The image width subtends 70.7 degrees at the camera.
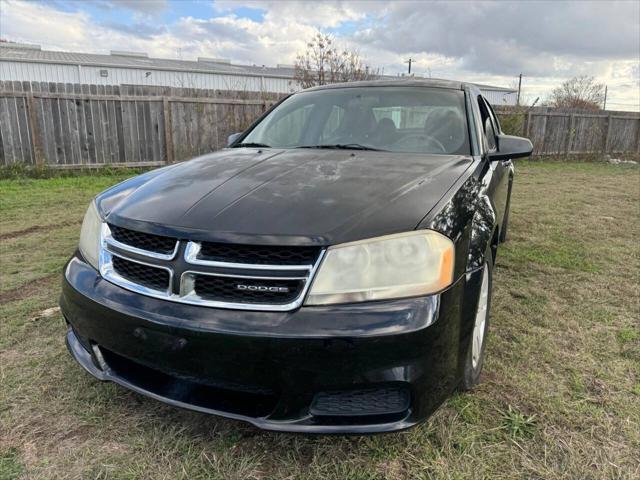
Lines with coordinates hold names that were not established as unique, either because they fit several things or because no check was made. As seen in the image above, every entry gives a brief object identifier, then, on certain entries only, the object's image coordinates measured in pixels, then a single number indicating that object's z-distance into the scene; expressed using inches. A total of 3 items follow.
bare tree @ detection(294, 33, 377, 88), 477.7
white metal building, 790.5
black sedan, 56.2
